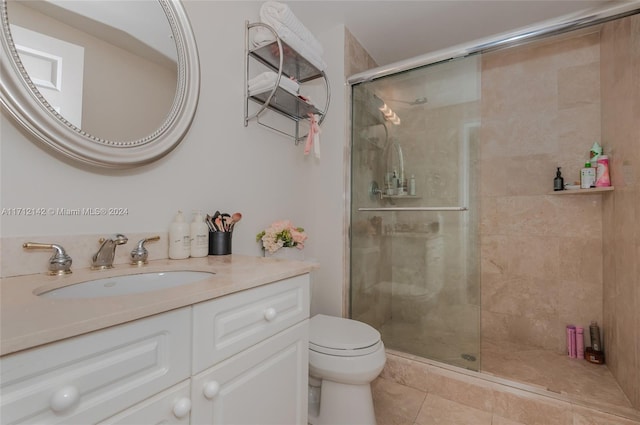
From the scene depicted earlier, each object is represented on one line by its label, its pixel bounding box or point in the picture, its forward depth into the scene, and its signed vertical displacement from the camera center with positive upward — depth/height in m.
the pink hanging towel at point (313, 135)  1.69 +0.48
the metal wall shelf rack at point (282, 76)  1.46 +0.80
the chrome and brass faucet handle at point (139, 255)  0.97 -0.14
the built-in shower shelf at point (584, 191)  1.70 +0.17
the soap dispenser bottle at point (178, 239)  1.08 -0.09
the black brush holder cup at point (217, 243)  1.22 -0.12
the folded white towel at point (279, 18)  1.40 +0.99
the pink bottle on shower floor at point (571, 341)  1.87 -0.81
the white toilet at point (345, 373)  1.22 -0.67
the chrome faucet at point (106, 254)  0.89 -0.12
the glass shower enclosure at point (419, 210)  1.71 +0.04
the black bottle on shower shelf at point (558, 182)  1.94 +0.24
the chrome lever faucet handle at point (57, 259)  0.79 -0.13
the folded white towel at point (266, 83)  1.40 +0.67
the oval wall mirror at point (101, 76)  0.78 +0.45
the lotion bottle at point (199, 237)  1.13 -0.09
